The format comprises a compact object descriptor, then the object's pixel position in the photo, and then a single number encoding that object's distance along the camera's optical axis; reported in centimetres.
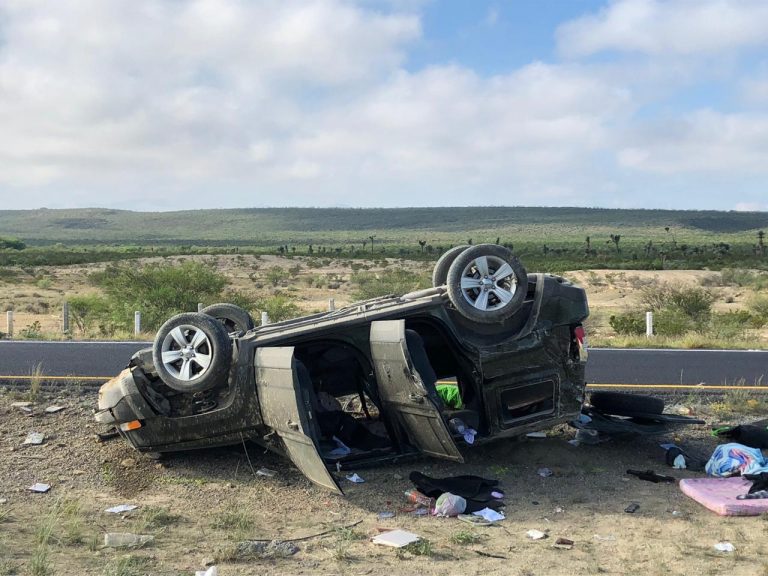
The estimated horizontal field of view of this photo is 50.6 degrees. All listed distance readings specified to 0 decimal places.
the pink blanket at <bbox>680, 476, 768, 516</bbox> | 626
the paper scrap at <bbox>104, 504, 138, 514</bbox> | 667
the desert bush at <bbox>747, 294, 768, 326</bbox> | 2453
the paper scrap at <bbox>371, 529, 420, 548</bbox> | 570
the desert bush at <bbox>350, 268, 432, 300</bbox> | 3091
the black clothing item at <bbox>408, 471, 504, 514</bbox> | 666
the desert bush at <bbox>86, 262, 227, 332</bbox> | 2238
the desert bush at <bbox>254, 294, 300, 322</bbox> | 2299
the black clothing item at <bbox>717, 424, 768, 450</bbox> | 816
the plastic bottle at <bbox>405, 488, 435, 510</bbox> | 666
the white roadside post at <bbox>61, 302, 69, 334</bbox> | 2264
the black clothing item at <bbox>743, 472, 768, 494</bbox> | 663
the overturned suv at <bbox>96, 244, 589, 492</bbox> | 685
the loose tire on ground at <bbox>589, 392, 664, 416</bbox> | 820
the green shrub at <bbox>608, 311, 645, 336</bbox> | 2098
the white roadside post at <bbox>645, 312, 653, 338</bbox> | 2022
